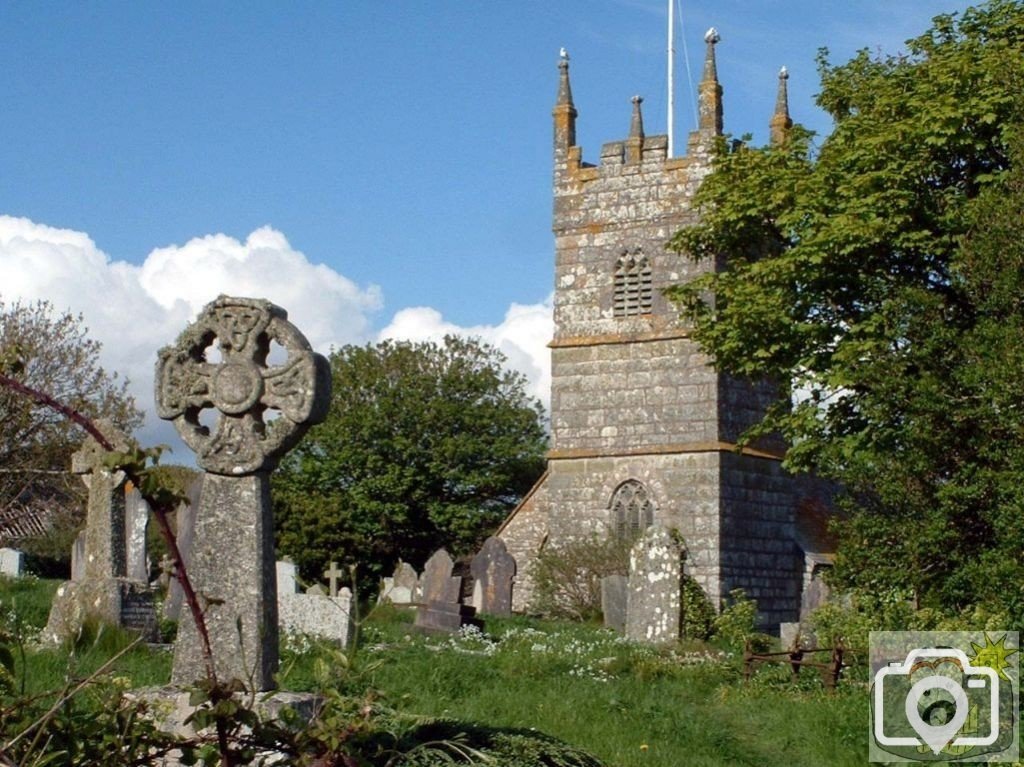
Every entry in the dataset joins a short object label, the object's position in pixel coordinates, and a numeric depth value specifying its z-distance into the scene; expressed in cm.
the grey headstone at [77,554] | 2459
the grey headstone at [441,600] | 2098
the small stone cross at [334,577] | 2523
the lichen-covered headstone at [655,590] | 2048
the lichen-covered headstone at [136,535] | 2288
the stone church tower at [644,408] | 3481
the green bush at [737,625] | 1997
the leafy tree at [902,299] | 1505
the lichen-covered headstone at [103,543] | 1462
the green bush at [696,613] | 2084
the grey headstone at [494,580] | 2897
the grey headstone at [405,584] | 2753
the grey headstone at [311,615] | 1620
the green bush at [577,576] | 3247
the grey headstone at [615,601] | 2483
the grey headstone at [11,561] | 2634
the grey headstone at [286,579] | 2050
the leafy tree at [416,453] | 4519
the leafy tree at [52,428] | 3441
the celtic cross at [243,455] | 776
